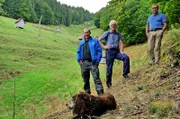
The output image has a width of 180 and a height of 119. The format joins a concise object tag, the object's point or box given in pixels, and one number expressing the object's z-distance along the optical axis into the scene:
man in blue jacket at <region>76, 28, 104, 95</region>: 8.63
